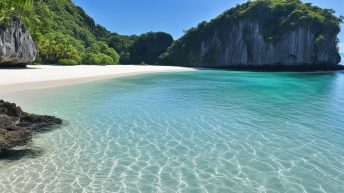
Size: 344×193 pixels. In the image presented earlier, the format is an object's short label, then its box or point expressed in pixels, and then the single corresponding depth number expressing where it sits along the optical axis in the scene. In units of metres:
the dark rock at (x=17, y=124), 10.80
